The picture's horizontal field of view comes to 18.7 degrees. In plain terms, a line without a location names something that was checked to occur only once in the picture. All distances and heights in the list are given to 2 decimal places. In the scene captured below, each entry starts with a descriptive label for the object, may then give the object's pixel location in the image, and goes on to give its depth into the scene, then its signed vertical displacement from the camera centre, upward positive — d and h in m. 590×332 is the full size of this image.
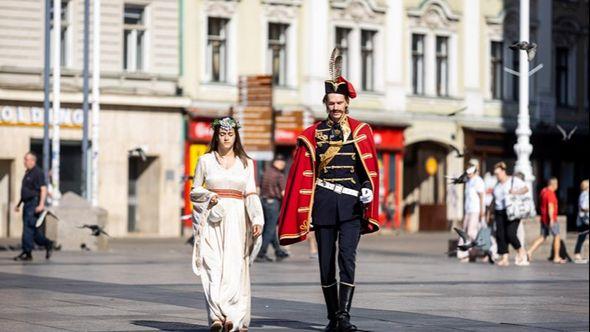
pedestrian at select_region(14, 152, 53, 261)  30.95 -0.81
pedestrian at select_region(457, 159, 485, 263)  32.72 -0.83
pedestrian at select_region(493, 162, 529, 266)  31.64 -1.10
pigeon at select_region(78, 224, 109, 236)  34.08 -1.41
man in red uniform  15.37 -0.29
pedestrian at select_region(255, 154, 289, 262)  32.09 -0.78
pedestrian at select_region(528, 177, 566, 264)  34.25 -1.19
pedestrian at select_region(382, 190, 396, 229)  57.12 -1.66
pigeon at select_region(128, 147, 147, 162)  49.56 +0.11
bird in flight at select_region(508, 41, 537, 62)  33.41 +2.08
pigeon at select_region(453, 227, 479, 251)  29.11 -1.46
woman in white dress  15.24 -0.55
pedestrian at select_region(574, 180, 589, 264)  34.66 -1.25
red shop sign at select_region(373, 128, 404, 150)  57.25 +0.63
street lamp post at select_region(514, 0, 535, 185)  36.03 +0.69
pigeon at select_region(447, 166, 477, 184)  32.16 -0.34
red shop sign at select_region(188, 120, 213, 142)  51.47 +0.74
